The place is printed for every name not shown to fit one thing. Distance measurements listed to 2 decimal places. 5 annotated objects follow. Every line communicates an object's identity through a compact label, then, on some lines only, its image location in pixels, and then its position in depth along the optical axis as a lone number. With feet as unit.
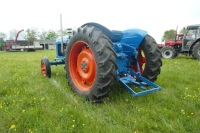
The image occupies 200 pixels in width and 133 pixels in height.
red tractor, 35.76
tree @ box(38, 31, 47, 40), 223.92
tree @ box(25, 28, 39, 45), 192.65
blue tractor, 9.71
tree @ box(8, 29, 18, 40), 181.27
